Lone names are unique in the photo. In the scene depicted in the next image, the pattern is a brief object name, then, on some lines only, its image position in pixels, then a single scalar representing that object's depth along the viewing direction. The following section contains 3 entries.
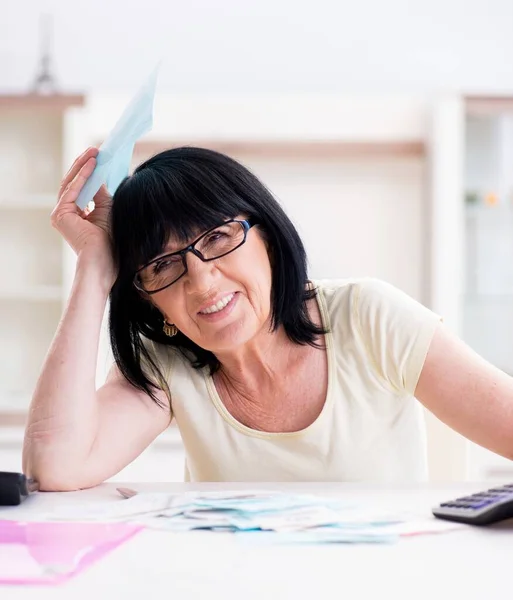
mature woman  1.34
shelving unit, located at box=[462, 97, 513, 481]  3.63
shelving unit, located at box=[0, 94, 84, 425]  3.73
